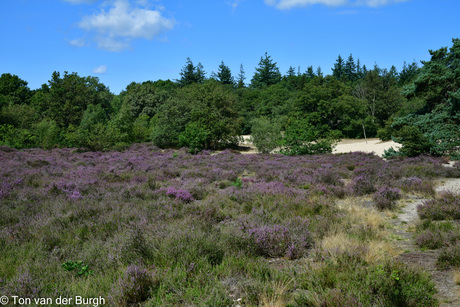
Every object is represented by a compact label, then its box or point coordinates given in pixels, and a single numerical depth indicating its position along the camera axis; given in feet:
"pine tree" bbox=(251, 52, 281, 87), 308.93
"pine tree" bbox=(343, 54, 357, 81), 315.17
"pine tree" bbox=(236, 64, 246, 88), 353.10
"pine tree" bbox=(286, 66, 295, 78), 365.71
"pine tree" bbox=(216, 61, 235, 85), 307.78
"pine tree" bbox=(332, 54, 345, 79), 313.85
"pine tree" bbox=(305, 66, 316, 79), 327.26
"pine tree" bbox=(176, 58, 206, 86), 271.90
